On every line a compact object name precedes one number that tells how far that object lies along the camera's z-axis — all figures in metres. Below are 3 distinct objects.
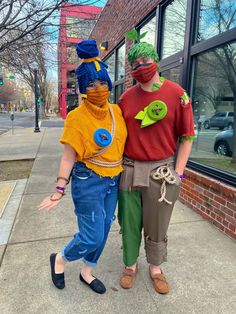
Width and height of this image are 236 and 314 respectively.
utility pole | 13.65
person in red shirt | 1.62
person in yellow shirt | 1.55
